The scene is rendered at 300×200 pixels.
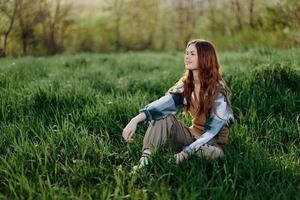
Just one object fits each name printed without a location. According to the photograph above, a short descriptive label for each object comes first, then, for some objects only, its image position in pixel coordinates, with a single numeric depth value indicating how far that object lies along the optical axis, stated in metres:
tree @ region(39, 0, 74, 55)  12.20
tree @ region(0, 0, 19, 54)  9.82
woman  3.51
